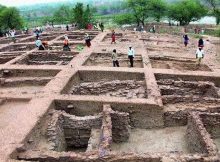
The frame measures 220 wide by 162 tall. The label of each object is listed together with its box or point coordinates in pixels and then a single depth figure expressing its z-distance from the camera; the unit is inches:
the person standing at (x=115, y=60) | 388.1
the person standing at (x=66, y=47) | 485.3
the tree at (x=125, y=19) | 1241.0
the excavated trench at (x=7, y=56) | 471.4
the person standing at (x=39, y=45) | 497.6
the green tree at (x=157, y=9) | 1179.2
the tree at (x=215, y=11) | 1112.3
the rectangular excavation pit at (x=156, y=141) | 240.1
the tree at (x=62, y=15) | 1661.9
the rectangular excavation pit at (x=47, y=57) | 460.2
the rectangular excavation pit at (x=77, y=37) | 647.4
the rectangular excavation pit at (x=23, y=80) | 341.5
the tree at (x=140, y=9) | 1163.9
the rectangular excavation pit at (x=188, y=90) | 278.4
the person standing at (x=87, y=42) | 510.3
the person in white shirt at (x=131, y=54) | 388.9
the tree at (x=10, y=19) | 1110.1
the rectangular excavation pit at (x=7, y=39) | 671.4
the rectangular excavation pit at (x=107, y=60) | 422.3
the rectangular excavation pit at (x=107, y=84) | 314.0
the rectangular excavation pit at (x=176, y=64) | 411.8
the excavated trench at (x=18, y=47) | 560.2
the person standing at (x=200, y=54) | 402.4
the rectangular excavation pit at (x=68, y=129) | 231.7
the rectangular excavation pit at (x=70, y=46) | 524.5
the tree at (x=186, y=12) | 1152.3
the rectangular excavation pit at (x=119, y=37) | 614.9
